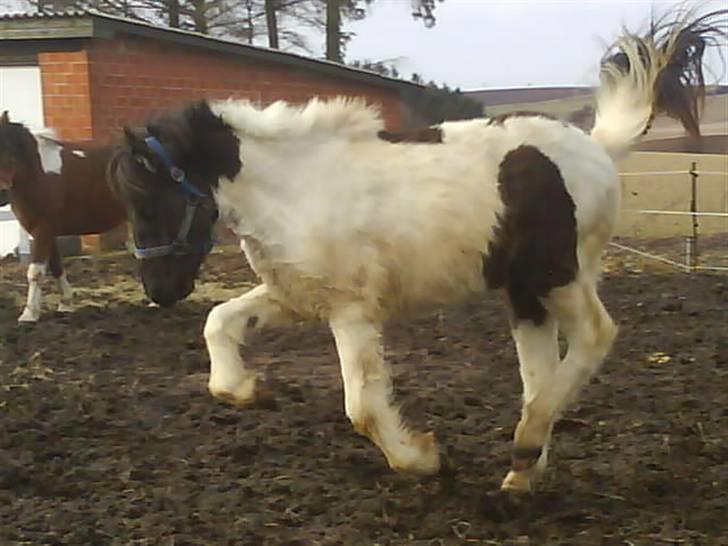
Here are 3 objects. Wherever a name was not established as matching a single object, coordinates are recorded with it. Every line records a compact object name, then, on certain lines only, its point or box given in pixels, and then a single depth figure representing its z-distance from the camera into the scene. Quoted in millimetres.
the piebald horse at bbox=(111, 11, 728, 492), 4004
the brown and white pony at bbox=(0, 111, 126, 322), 8773
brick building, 12688
